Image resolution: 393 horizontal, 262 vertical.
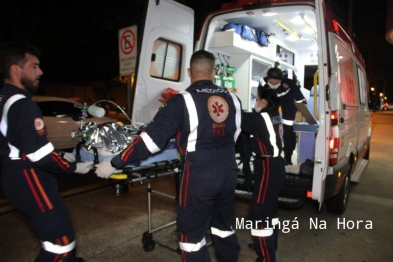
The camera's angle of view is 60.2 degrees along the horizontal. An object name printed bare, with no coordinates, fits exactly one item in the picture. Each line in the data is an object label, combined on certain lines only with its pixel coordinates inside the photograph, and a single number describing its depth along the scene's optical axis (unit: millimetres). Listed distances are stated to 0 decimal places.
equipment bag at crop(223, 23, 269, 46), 6008
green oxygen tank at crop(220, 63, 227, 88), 6547
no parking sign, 4741
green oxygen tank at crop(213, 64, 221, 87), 6387
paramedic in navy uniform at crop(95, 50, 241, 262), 2348
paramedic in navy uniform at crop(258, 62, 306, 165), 5398
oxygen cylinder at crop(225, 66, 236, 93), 6750
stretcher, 2945
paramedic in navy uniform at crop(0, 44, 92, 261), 2170
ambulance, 3727
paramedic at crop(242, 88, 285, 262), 3064
